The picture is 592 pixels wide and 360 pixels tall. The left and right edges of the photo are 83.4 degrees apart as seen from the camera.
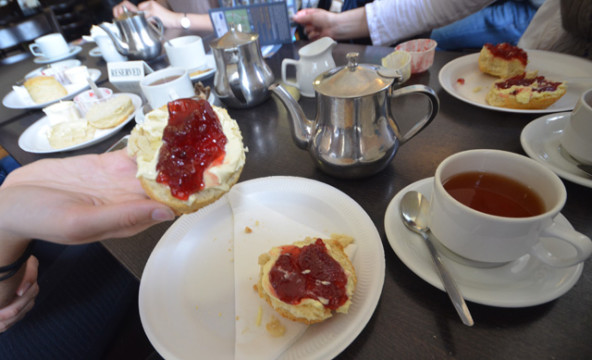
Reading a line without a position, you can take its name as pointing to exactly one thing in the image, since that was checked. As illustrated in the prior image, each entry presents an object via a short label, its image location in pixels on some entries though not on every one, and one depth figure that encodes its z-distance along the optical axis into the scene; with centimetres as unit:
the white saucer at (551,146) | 33
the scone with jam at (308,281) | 25
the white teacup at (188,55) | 65
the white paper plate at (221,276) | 25
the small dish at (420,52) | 55
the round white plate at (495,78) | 46
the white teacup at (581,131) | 32
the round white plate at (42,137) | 51
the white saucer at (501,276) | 24
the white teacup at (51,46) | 93
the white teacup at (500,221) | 23
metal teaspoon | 24
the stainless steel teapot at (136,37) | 76
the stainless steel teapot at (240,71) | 50
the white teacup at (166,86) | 49
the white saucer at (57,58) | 95
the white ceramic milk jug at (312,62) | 52
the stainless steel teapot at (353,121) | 33
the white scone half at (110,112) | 53
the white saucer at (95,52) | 94
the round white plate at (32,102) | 66
